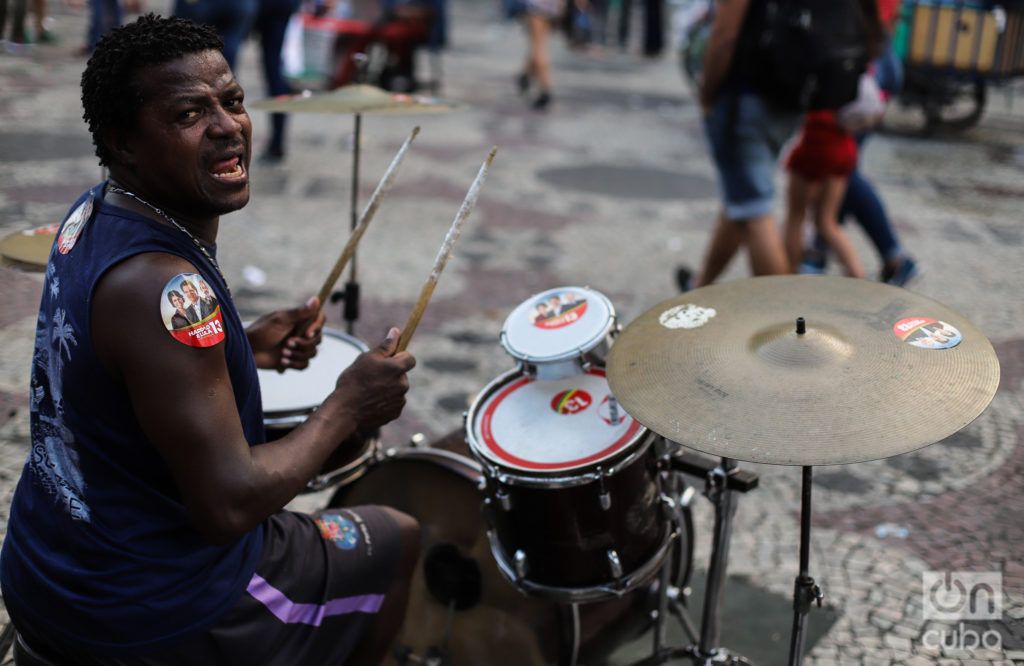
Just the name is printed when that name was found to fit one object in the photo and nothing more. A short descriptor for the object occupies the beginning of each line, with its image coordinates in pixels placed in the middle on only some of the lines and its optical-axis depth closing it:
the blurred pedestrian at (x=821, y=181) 5.04
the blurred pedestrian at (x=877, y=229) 5.32
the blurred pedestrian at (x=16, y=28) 9.98
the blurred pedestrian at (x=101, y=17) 9.51
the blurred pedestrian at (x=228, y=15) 6.45
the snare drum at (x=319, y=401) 2.28
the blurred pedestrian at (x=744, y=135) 4.13
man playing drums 1.59
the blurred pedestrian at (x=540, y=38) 10.03
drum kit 1.83
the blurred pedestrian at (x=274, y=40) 7.11
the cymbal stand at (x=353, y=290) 3.14
